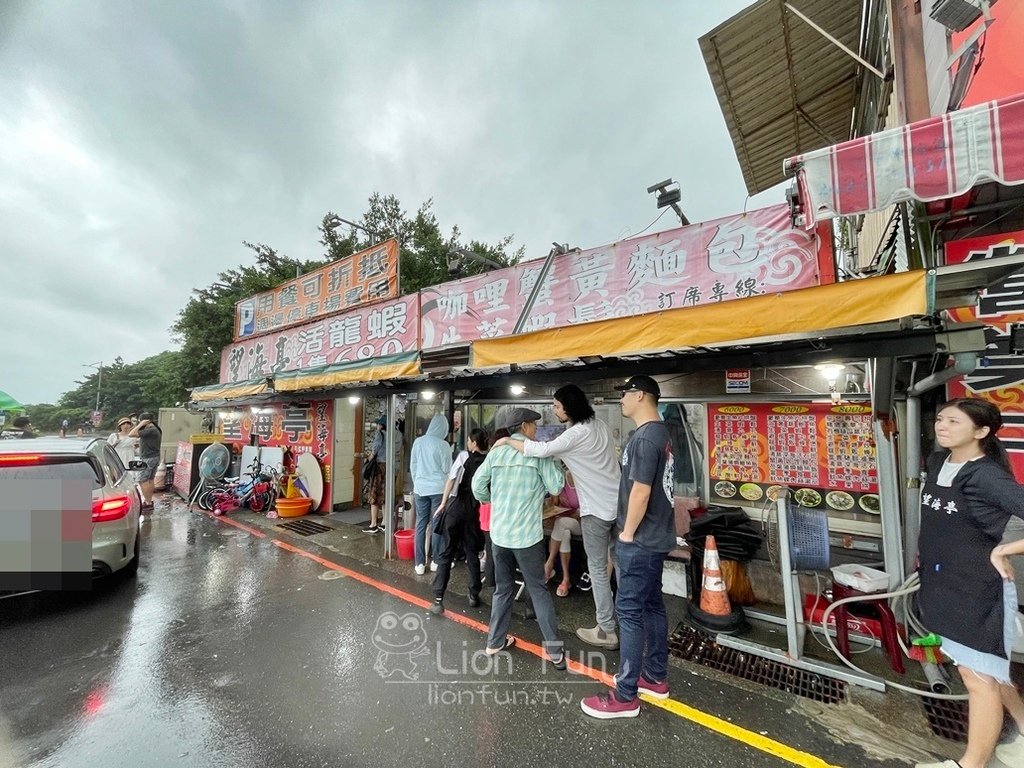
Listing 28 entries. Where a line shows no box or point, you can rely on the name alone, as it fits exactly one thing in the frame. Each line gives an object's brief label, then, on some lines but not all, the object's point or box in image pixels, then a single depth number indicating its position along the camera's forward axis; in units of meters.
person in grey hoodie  5.00
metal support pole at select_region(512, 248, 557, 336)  6.34
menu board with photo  4.47
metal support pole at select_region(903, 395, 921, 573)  3.21
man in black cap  2.57
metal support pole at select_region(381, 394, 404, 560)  5.57
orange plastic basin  7.96
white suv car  3.63
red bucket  5.61
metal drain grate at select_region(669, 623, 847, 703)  2.87
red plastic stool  3.05
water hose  2.68
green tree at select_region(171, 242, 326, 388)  17.56
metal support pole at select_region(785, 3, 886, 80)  4.21
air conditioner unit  3.19
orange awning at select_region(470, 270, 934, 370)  2.34
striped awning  2.41
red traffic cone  3.66
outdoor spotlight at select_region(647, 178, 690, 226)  5.52
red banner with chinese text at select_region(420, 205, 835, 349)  4.67
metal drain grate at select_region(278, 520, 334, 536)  6.96
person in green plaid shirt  3.11
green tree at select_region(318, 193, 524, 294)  16.25
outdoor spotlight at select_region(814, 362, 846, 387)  4.43
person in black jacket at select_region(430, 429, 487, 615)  4.11
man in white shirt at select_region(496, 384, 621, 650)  3.31
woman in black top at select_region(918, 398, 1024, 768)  2.02
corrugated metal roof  4.68
